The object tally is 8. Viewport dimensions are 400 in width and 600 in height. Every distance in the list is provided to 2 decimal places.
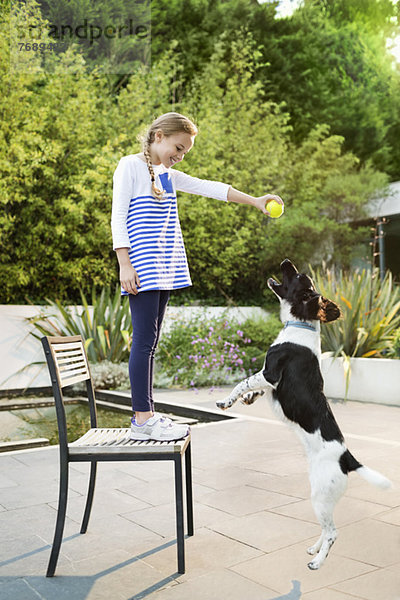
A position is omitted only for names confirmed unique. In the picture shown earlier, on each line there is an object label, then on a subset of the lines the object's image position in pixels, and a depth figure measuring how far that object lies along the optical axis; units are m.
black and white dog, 2.11
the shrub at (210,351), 8.38
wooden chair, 2.33
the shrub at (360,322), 7.19
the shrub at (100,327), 8.44
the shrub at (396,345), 6.86
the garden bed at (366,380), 6.71
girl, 2.55
